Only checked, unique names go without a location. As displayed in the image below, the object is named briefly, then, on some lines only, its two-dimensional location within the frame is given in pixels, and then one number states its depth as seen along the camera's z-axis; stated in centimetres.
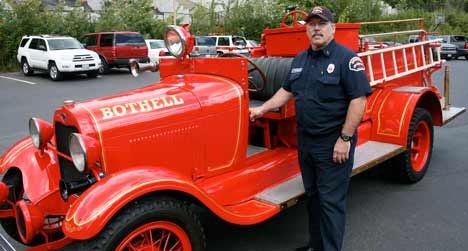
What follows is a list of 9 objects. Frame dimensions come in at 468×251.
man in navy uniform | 300
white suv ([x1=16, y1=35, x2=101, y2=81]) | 1750
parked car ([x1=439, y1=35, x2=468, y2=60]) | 2775
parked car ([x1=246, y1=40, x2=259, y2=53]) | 2513
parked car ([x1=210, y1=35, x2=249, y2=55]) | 2384
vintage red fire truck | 272
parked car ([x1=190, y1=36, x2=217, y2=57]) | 2354
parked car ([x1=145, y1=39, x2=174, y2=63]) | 2234
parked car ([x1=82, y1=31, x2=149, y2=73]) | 2038
